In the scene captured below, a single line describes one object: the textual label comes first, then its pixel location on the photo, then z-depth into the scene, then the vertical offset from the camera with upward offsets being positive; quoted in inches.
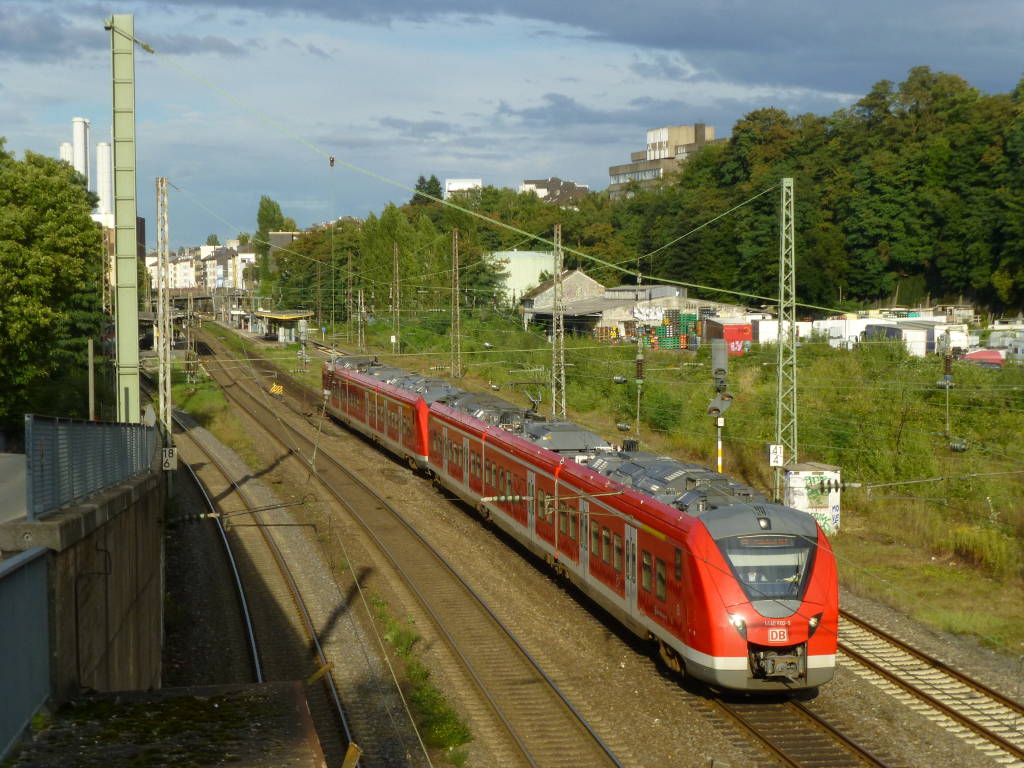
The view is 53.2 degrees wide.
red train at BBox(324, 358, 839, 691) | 517.3 -126.0
